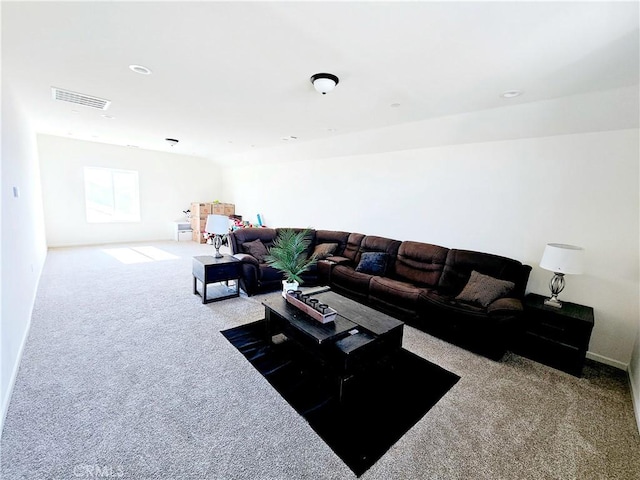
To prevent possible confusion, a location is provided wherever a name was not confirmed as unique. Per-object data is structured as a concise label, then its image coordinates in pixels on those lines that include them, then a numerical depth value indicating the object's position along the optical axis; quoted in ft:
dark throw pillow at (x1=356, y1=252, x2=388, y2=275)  13.48
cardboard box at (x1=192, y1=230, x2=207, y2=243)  26.27
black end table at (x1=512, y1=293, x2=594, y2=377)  8.32
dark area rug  5.86
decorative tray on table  8.03
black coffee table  7.11
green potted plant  9.48
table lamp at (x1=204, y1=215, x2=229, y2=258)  13.28
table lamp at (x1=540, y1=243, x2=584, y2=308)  8.61
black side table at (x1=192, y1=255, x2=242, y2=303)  12.50
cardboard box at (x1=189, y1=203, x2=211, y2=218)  26.35
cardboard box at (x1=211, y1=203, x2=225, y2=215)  27.12
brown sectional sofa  9.25
